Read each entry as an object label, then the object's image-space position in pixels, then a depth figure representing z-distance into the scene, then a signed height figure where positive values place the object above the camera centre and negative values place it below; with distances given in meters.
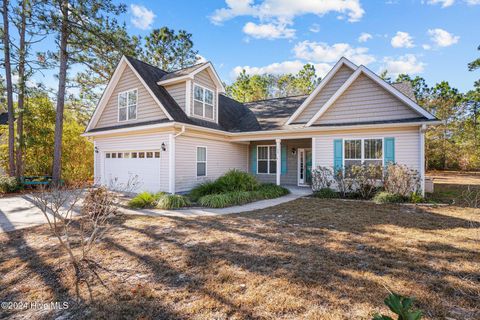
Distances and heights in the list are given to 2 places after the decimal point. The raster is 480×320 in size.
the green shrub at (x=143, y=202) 8.71 -1.44
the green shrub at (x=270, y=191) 10.48 -1.33
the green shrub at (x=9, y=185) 12.24 -1.18
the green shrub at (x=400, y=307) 1.60 -0.99
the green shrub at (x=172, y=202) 8.45 -1.42
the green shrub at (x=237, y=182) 10.47 -0.90
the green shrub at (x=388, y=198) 9.15 -1.38
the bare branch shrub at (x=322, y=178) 11.16 -0.77
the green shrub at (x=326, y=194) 10.51 -1.41
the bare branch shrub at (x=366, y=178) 9.91 -0.68
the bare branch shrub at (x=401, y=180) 9.23 -0.72
